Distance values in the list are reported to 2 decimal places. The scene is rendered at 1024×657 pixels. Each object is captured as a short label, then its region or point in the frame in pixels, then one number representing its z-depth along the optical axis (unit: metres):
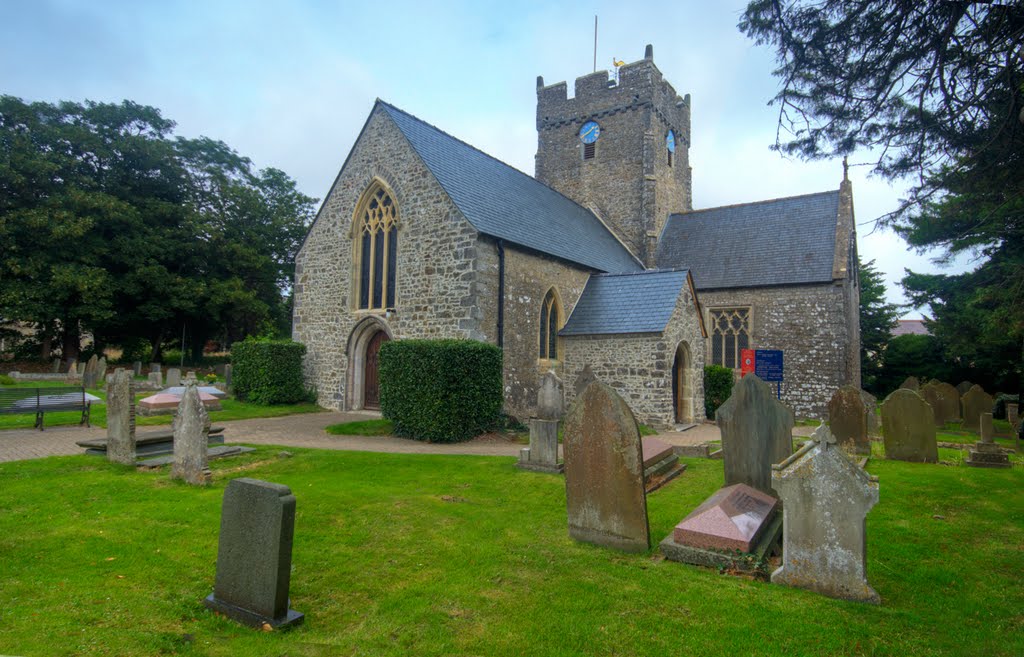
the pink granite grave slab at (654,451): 8.18
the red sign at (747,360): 17.06
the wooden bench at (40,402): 11.70
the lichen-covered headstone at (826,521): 4.29
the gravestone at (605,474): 5.25
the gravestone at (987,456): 9.56
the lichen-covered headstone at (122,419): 8.41
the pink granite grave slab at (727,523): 4.97
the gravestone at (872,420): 13.78
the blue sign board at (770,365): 15.52
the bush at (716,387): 18.19
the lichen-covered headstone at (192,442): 7.34
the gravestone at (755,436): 6.38
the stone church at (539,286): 15.14
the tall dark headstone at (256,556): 3.77
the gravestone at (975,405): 16.05
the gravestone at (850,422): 10.30
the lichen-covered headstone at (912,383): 16.67
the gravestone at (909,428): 9.77
